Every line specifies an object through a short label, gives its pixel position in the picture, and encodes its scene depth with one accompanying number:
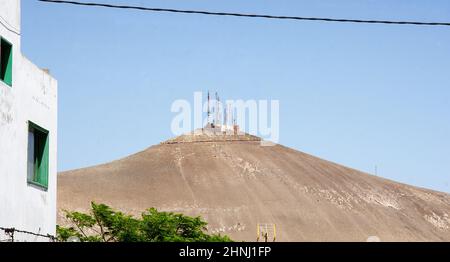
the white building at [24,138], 19.66
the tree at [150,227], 58.16
